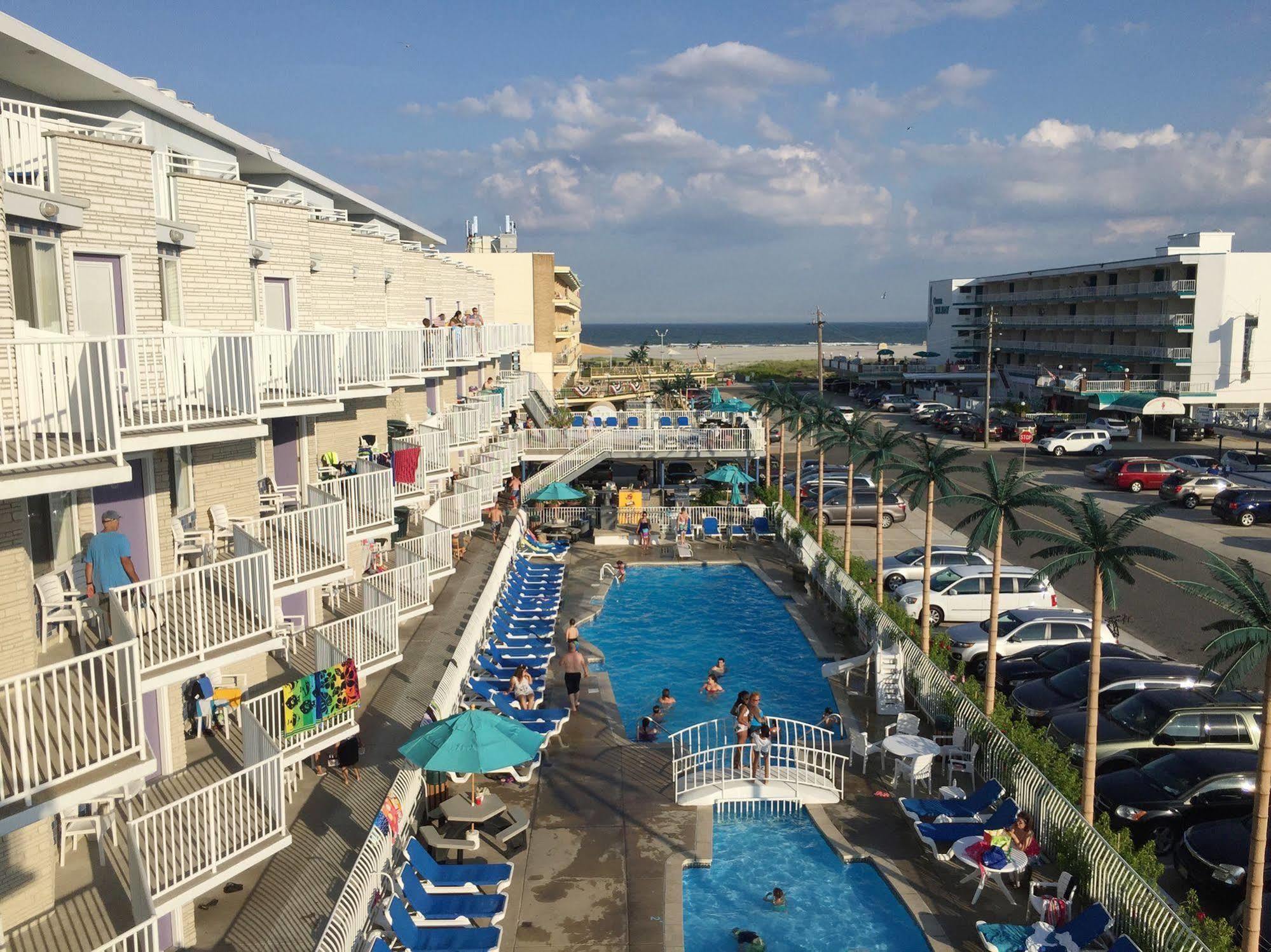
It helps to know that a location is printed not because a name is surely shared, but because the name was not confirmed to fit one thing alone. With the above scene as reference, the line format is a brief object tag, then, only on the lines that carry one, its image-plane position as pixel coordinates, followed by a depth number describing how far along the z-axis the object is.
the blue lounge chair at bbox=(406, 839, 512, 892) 12.56
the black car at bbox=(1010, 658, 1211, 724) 18.09
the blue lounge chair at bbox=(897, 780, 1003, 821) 14.54
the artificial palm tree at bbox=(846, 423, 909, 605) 23.62
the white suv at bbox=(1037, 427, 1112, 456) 52.84
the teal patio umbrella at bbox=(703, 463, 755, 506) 35.78
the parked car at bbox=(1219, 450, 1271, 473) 42.84
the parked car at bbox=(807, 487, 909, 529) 36.84
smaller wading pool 12.41
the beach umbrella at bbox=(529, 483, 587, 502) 34.00
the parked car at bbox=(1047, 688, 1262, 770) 15.93
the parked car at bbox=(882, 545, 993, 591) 26.72
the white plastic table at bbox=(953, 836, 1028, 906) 12.82
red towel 18.09
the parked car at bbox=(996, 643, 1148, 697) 19.92
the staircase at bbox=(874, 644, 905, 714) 18.97
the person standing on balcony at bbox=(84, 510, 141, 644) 9.41
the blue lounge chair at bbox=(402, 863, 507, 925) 11.89
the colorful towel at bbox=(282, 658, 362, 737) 11.92
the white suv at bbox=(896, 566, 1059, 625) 24.92
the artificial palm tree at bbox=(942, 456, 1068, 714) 16.23
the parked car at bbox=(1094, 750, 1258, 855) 14.36
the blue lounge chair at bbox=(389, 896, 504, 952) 11.19
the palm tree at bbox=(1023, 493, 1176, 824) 13.23
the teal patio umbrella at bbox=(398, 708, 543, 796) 13.17
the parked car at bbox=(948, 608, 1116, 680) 21.56
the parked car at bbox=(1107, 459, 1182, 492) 41.78
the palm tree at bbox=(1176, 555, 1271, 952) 9.91
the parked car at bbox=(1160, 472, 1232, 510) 38.59
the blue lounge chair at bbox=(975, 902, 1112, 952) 11.33
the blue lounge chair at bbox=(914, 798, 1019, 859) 13.81
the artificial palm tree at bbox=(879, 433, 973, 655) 20.06
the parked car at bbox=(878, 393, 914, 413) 76.88
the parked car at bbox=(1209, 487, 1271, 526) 35.31
